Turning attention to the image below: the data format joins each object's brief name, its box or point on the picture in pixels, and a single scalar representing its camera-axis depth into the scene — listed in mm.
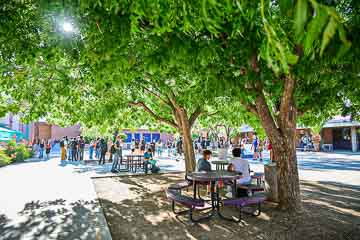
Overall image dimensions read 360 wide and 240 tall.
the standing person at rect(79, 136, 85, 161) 23297
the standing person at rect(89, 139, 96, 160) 24184
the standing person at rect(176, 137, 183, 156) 30361
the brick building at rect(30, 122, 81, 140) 46094
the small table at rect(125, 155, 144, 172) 15505
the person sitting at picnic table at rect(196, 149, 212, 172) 7984
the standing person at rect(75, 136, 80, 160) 23197
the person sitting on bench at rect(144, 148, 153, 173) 14336
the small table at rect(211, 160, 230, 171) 10922
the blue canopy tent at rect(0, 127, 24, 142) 19941
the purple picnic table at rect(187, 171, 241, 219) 6262
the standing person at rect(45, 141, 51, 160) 24831
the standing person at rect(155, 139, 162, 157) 31517
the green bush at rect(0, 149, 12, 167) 18188
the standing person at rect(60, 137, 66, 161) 21420
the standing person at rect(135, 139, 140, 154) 26134
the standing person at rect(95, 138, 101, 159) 24884
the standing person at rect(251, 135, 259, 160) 22742
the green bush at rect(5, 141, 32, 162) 21106
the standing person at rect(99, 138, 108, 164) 20094
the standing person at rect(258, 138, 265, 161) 22228
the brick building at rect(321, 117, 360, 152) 29980
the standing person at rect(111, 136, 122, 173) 14976
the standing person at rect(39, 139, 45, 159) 26250
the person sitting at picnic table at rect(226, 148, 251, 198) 7484
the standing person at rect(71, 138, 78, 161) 22953
